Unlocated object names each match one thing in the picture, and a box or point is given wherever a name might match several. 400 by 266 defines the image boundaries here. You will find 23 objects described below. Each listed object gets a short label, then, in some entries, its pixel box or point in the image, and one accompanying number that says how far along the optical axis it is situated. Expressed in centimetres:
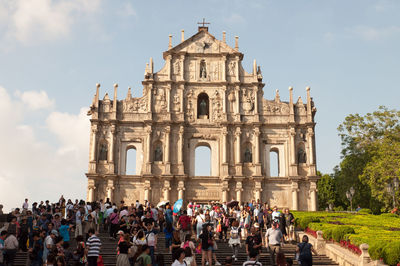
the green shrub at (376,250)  1534
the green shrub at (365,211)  3745
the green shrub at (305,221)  2595
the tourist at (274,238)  1641
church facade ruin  3912
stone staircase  1833
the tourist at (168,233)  1823
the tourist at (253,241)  1571
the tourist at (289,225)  2286
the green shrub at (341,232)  1998
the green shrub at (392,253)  1448
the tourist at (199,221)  2075
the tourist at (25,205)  2747
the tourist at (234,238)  1795
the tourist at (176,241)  1485
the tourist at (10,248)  1546
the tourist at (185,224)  1919
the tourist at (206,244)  1600
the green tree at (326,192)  6825
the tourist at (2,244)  1478
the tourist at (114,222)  2069
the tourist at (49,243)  1453
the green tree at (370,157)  3434
